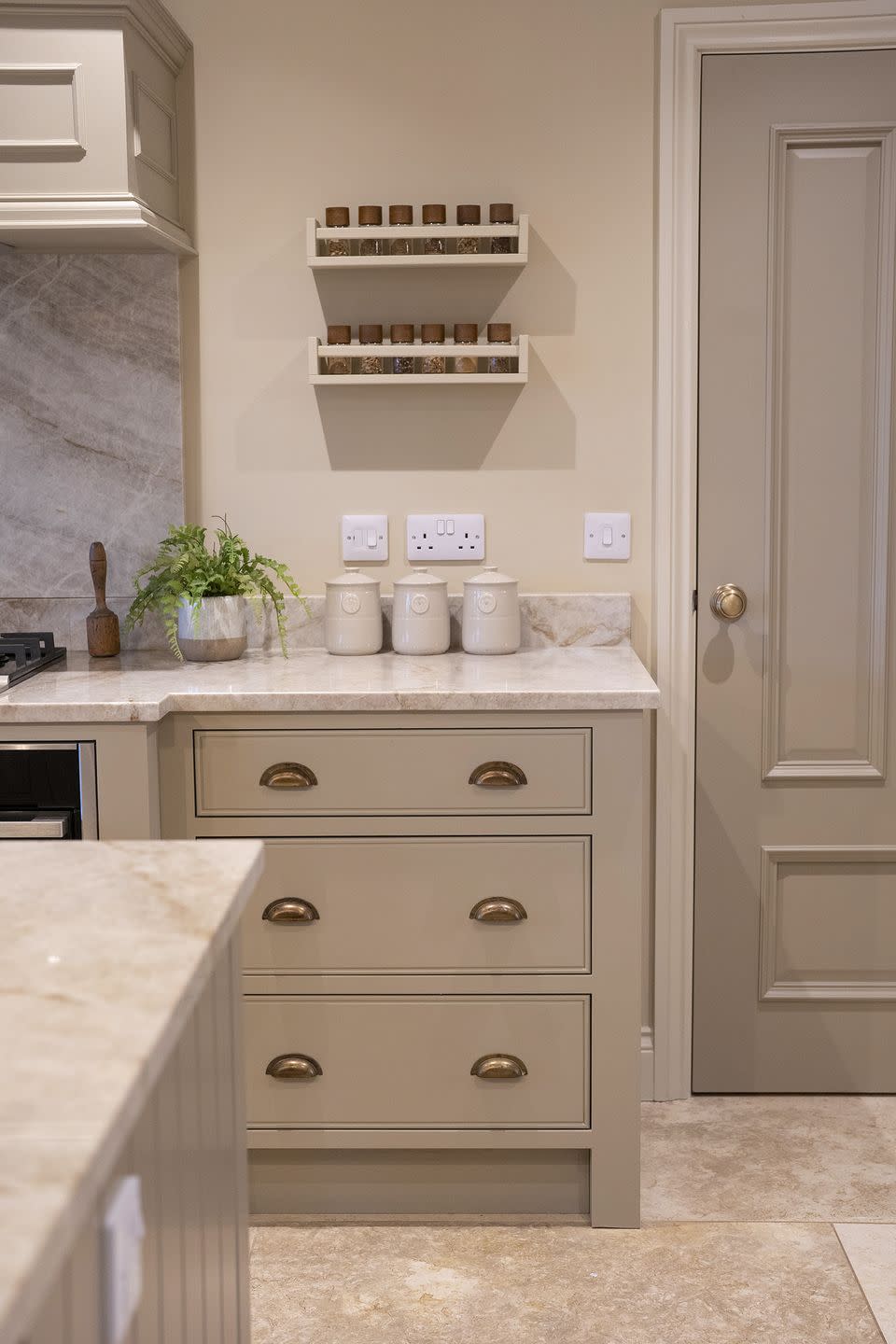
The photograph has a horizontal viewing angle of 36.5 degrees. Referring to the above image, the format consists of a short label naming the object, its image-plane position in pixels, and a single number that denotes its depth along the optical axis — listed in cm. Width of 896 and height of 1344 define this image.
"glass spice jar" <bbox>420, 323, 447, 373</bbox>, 275
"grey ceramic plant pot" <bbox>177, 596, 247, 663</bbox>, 266
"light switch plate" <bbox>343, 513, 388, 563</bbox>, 288
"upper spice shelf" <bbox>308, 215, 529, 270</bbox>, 265
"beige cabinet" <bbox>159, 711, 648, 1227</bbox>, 238
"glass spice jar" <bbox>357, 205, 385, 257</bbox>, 269
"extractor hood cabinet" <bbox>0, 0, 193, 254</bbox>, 239
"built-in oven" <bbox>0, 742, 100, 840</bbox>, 231
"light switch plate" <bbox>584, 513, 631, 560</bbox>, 286
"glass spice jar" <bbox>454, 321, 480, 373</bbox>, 274
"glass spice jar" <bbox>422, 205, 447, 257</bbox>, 269
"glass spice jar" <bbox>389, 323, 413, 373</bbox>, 276
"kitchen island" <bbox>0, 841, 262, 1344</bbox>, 79
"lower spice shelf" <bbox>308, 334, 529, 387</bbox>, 270
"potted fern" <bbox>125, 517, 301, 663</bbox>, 265
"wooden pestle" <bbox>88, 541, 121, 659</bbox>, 276
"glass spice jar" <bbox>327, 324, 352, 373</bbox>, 276
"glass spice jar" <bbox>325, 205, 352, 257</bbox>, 268
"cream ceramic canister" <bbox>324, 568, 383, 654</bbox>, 274
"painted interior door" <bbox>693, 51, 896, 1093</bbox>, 274
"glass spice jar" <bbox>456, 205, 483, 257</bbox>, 268
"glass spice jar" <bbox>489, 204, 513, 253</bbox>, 269
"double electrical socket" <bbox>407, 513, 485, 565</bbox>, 288
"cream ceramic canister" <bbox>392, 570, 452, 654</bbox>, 273
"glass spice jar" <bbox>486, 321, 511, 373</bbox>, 274
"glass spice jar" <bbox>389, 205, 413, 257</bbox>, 270
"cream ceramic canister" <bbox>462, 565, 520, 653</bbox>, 271
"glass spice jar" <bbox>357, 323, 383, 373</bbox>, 276
